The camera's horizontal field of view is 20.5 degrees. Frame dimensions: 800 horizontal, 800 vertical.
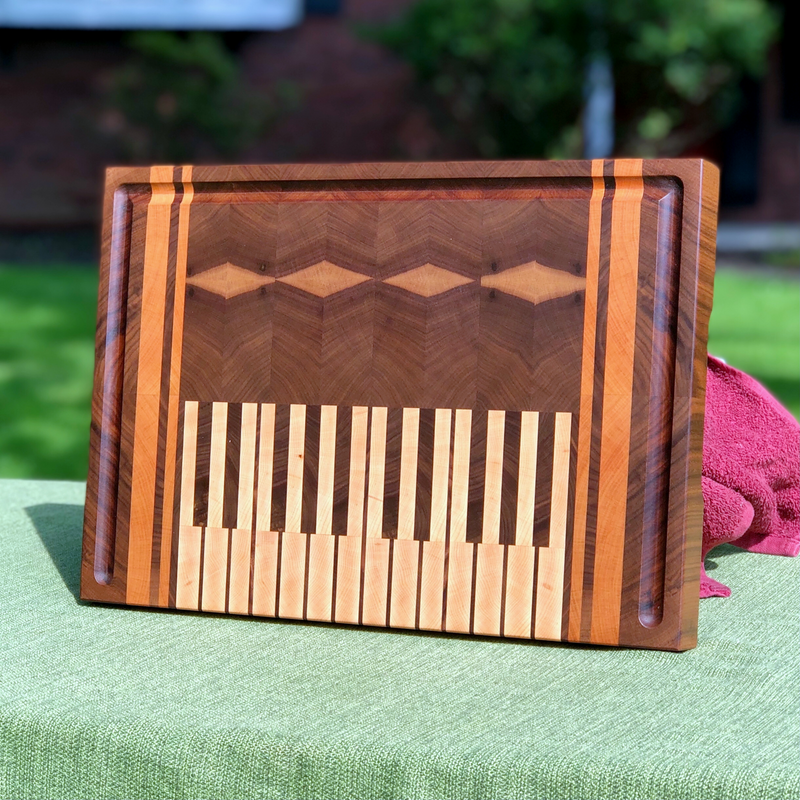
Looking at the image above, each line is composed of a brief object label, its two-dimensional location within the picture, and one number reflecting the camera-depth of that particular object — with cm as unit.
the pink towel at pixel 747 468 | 173
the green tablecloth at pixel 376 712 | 141
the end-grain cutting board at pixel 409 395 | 160
